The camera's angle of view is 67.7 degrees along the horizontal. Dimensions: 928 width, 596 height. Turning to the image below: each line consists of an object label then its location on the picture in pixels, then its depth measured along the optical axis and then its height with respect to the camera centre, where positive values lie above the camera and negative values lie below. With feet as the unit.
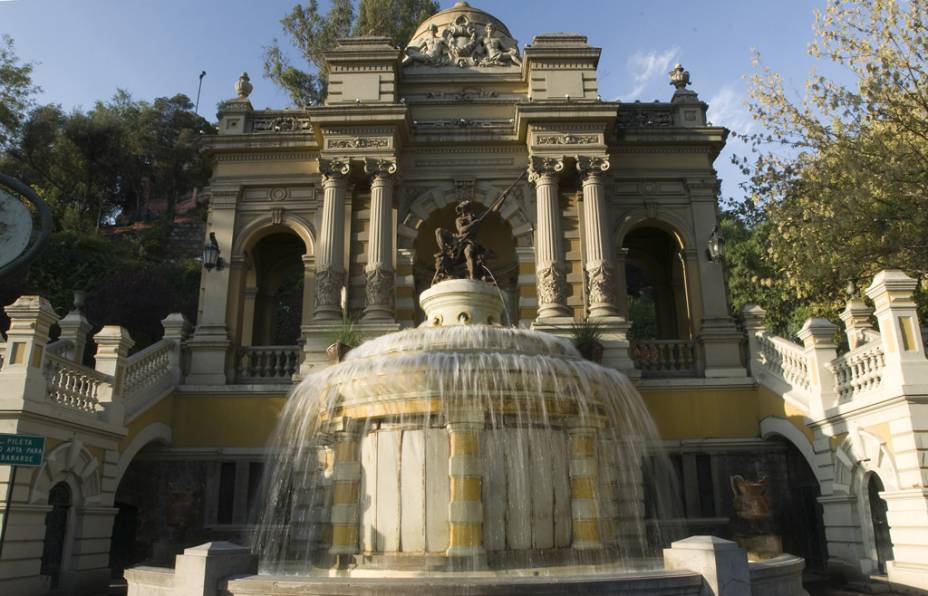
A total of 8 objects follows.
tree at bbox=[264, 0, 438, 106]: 100.12 +66.92
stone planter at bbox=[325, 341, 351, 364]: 48.44 +9.84
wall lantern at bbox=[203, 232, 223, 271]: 61.00 +20.68
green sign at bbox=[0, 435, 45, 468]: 26.94 +1.88
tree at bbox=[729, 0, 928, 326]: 51.31 +23.39
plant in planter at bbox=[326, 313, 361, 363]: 48.55 +11.49
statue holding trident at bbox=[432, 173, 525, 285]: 47.96 +16.35
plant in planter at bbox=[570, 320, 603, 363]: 49.85 +11.01
